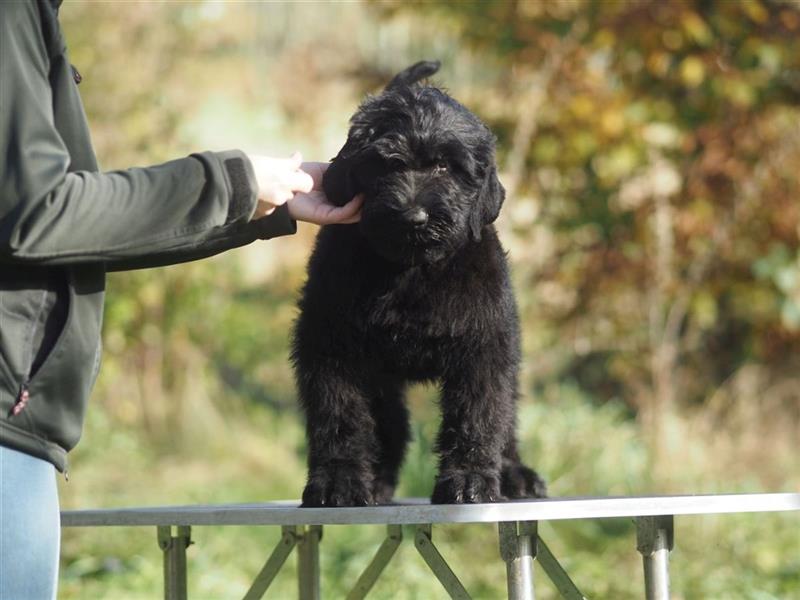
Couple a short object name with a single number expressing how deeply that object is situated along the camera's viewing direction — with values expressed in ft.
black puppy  22.26
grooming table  20.15
